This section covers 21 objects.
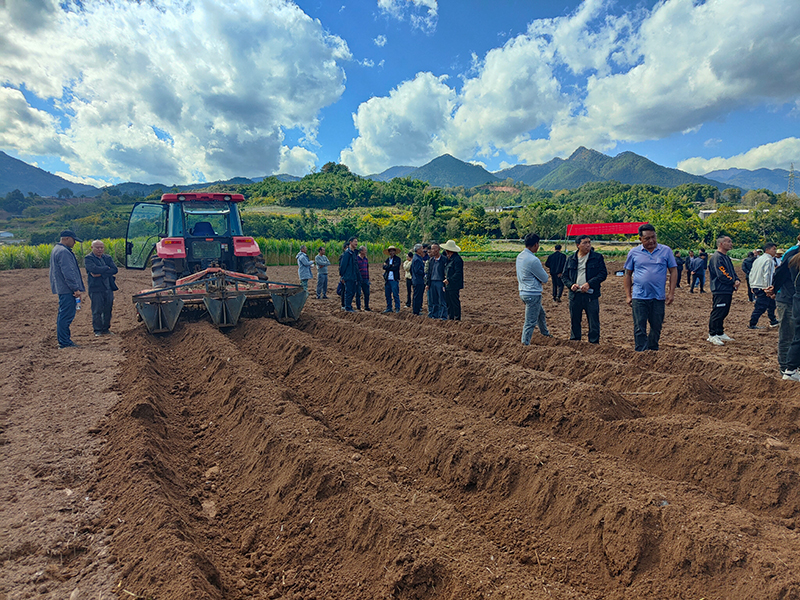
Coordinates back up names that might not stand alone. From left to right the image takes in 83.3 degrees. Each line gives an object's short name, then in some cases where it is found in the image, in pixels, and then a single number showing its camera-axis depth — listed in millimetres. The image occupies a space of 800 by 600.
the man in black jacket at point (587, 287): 6172
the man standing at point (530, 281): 6047
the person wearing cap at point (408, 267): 10420
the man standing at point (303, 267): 11625
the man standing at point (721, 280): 7039
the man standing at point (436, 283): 9016
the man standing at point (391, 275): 10172
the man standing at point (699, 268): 14543
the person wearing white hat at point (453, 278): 8492
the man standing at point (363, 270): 10248
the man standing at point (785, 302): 5453
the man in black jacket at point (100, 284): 7629
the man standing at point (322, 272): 12078
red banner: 43459
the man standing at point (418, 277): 10016
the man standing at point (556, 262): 9938
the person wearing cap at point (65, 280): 7133
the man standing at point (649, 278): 5552
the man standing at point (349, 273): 9781
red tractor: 7676
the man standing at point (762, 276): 7766
